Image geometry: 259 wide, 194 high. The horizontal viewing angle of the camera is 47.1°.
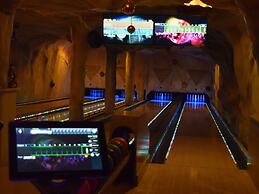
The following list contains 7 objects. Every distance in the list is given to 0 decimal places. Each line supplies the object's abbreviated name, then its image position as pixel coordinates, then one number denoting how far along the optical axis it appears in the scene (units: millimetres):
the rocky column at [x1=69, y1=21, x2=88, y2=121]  7827
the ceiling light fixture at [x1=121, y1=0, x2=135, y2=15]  4081
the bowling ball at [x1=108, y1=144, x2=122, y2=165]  2690
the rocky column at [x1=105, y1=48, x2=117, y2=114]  10289
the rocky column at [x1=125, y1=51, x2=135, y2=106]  12658
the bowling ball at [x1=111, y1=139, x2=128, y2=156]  2971
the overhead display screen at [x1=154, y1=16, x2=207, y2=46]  6306
